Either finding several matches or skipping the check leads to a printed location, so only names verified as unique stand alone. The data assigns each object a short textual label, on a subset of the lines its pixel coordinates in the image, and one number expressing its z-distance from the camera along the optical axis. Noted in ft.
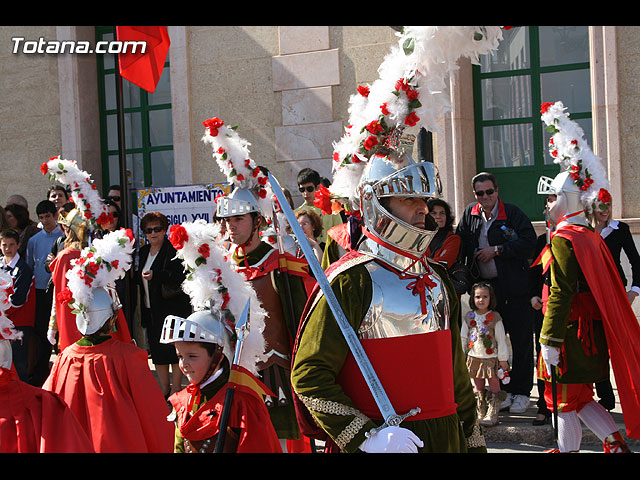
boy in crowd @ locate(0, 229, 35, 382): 27.76
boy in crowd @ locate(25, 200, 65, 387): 28.76
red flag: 25.77
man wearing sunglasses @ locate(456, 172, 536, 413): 23.26
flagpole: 23.71
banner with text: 29.09
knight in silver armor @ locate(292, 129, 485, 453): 9.93
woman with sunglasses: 25.20
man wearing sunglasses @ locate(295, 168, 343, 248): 26.21
